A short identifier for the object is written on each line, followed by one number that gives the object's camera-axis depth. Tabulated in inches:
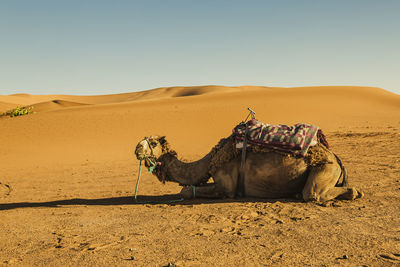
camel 206.7
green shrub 1091.9
